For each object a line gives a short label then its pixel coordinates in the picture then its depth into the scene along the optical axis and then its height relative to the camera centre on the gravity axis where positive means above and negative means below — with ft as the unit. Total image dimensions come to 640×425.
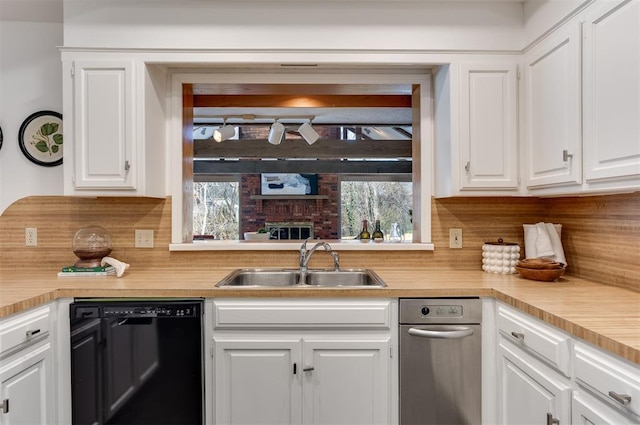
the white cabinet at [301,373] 5.70 -2.38
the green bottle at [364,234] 12.29 -0.74
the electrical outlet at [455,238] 7.68 -0.54
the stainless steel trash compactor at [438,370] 5.70 -2.34
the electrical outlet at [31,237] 7.58 -0.48
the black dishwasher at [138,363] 5.64 -2.20
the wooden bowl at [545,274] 6.15 -1.01
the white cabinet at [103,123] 6.60 +1.53
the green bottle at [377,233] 11.62 -0.66
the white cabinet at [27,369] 4.81 -2.08
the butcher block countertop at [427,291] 4.18 -1.15
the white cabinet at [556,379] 3.42 -1.78
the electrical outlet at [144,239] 7.61 -0.53
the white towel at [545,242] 6.74 -0.55
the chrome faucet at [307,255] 7.10 -0.80
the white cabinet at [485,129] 6.70 +1.42
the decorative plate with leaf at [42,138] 7.55 +1.44
